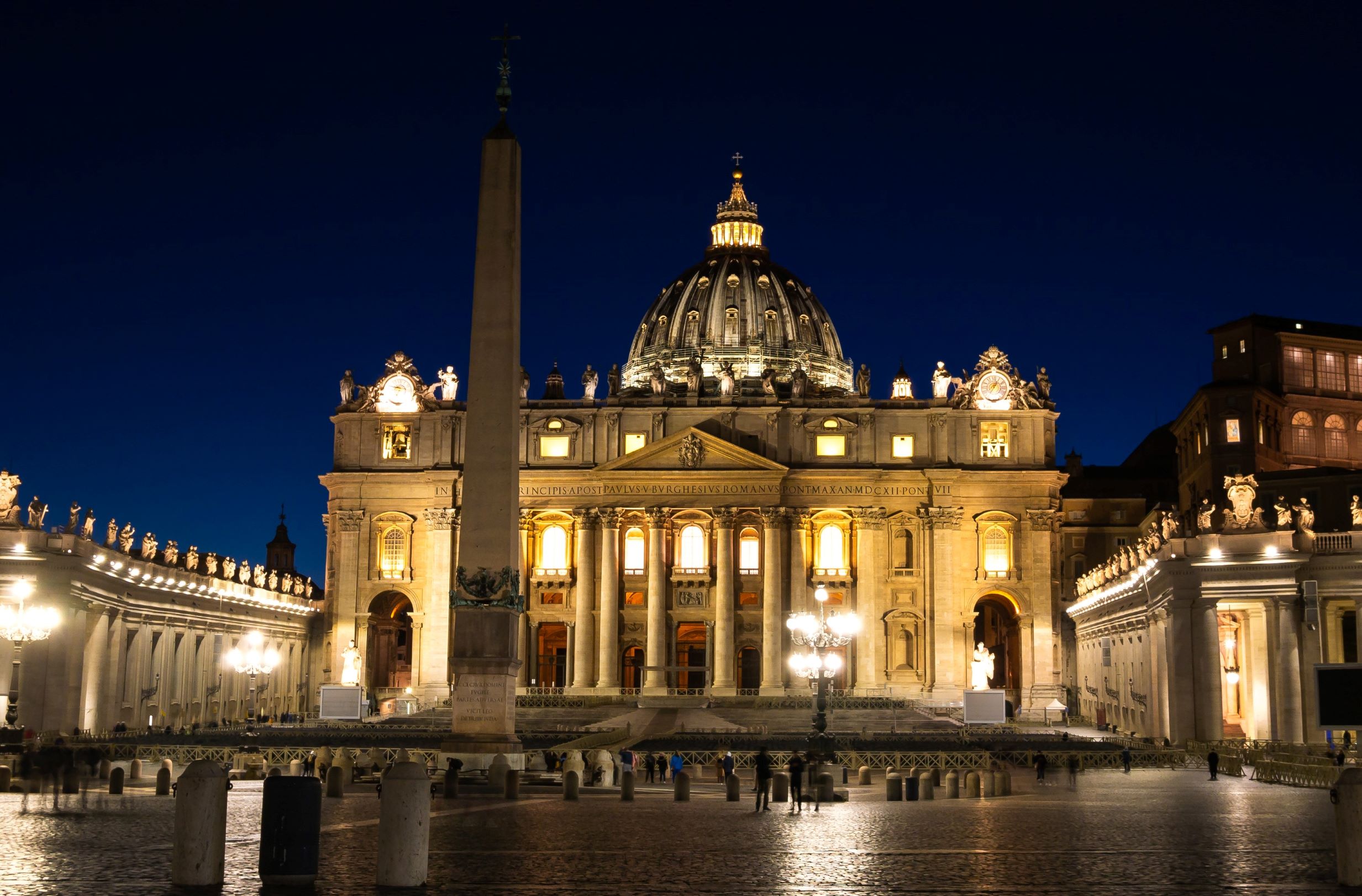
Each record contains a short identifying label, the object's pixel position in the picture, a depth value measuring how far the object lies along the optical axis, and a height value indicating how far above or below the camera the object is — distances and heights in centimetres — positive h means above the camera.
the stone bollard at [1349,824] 1722 -128
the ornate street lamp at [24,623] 4088 +169
